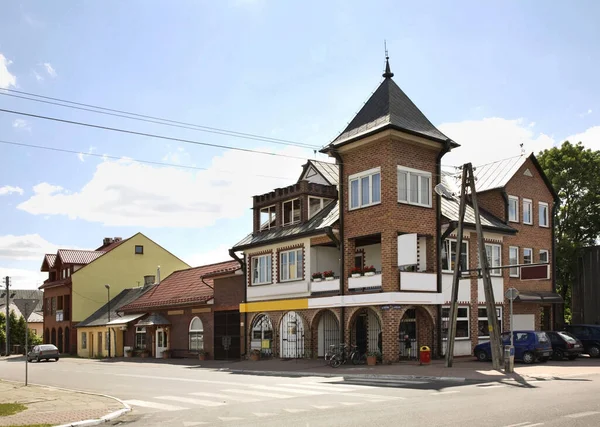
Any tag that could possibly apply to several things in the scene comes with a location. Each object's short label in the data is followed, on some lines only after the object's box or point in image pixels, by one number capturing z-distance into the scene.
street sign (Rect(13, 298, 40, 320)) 23.32
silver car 47.60
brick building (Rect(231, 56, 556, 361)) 29.88
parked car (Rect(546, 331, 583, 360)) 30.50
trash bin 27.33
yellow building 59.53
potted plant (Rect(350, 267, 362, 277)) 30.77
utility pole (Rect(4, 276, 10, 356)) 62.19
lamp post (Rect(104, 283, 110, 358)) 52.13
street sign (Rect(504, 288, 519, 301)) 24.07
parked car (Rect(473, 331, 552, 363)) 27.95
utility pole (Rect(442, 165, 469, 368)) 25.97
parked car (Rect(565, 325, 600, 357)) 33.20
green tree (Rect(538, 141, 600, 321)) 47.72
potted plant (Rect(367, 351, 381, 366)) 28.95
